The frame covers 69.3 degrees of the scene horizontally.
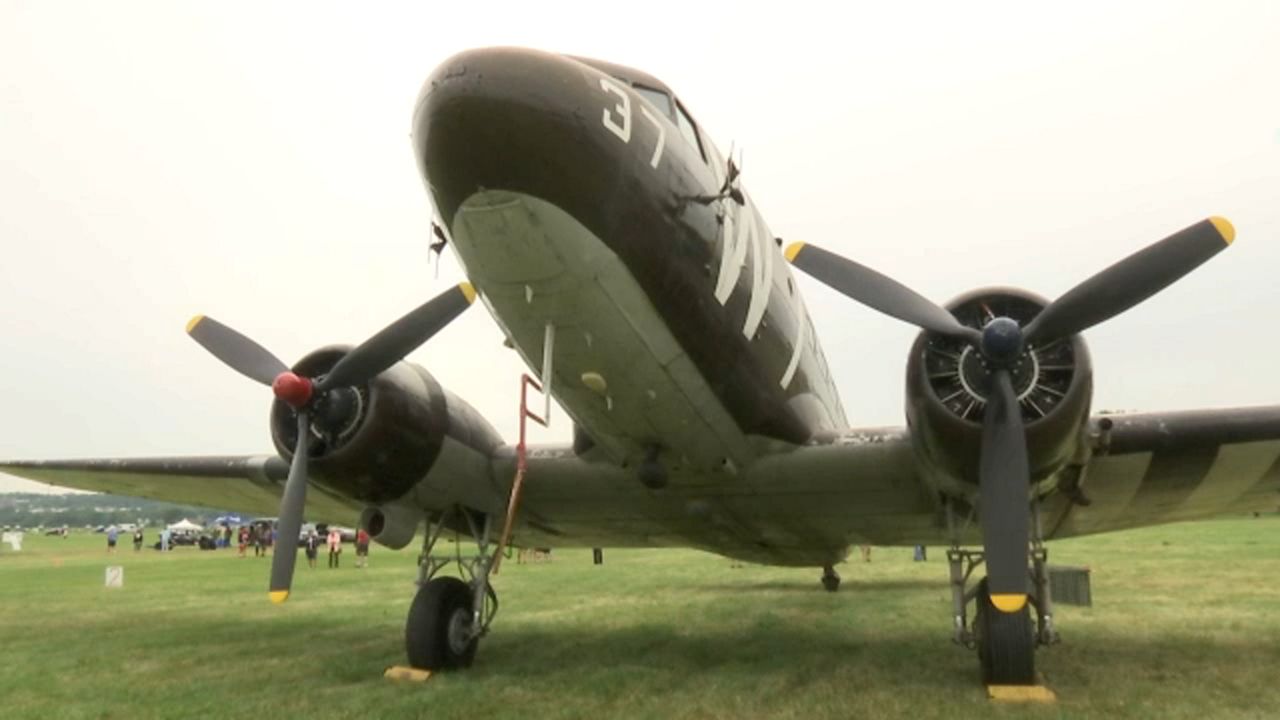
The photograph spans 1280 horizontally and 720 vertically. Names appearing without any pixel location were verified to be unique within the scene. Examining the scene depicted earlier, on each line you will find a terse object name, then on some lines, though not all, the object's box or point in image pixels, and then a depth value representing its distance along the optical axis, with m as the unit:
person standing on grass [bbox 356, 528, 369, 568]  30.85
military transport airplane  5.95
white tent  64.31
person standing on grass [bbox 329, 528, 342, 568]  30.39
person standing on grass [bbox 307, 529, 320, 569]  31.17
